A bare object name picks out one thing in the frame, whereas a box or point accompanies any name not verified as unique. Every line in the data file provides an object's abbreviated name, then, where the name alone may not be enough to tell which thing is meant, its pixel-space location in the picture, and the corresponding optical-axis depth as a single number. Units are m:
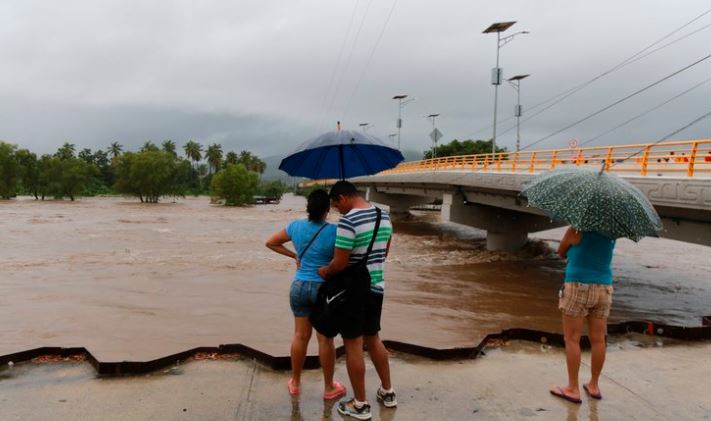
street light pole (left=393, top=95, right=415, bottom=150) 62.03
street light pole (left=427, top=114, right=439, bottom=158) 46.06
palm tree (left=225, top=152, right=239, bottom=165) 126.94
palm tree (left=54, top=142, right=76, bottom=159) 110.56
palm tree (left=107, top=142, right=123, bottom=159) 128.25
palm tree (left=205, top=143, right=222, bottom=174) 128.75
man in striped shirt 3.27
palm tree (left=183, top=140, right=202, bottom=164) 130.75
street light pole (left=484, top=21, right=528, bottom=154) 29.41
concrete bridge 9.92
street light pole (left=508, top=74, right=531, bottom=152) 37.50
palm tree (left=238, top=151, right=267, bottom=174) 129.00
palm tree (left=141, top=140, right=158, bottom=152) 109.88
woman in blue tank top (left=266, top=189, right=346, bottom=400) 3.48
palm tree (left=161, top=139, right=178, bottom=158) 125.14
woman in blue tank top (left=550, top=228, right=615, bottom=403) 3.63
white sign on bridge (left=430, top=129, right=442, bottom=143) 46.34
